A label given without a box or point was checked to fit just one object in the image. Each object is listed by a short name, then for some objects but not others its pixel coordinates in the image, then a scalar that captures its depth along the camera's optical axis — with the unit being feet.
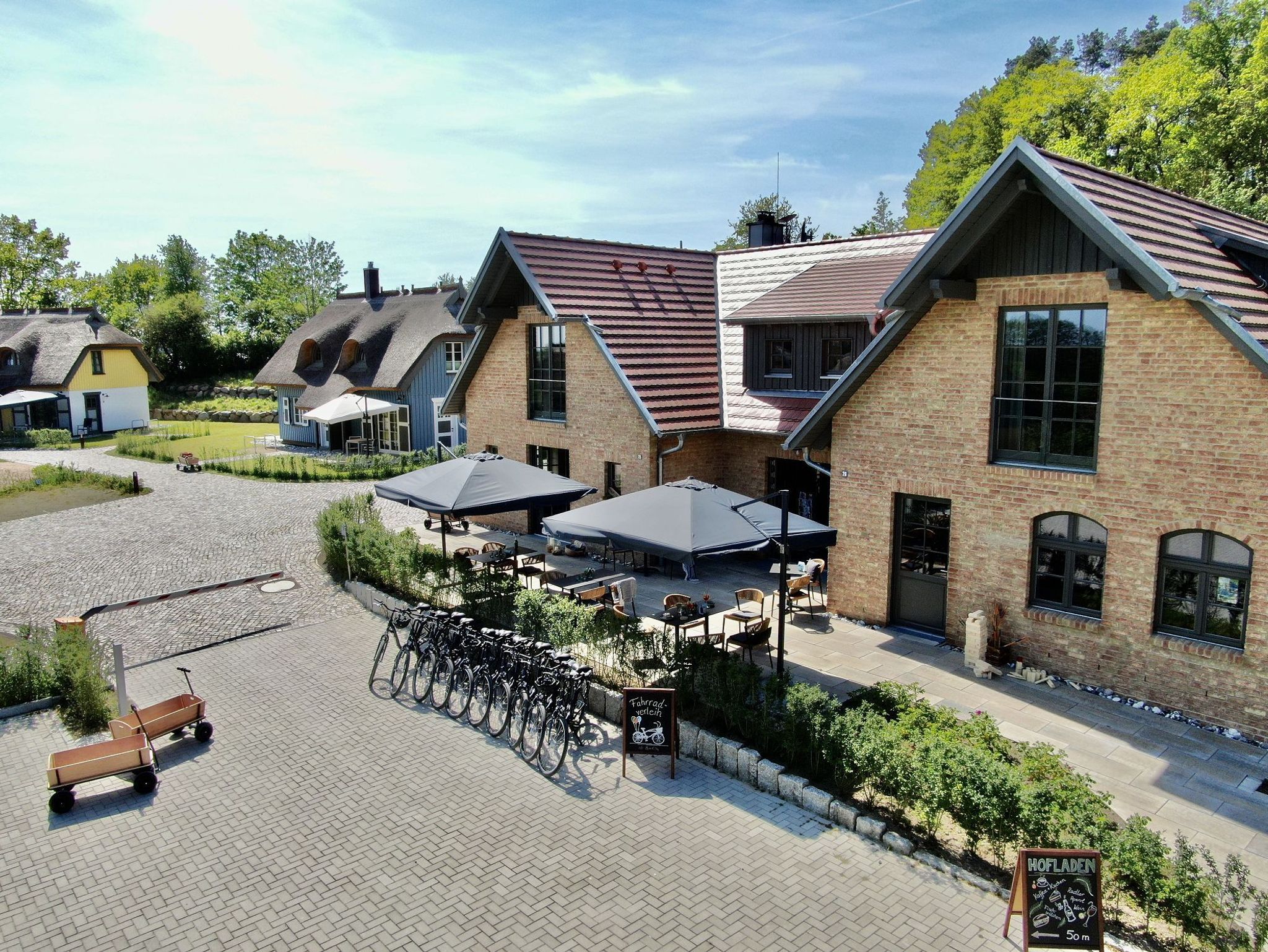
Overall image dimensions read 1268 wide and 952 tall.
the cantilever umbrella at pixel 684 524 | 36.68
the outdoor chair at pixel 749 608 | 42.60
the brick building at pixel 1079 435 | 34.30
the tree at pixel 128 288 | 249.55
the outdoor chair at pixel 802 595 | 48.39
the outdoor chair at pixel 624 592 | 46.65
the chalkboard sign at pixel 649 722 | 32.27
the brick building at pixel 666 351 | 59.41
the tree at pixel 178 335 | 196.03
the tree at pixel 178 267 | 278.05
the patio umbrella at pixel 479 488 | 48.93
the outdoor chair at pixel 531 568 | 53.93
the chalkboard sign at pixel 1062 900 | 21.61
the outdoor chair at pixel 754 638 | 39.68
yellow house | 147.33
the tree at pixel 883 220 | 269.85
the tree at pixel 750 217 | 180.36
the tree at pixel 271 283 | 223.30
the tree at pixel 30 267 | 220.43
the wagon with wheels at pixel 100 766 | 29.63
